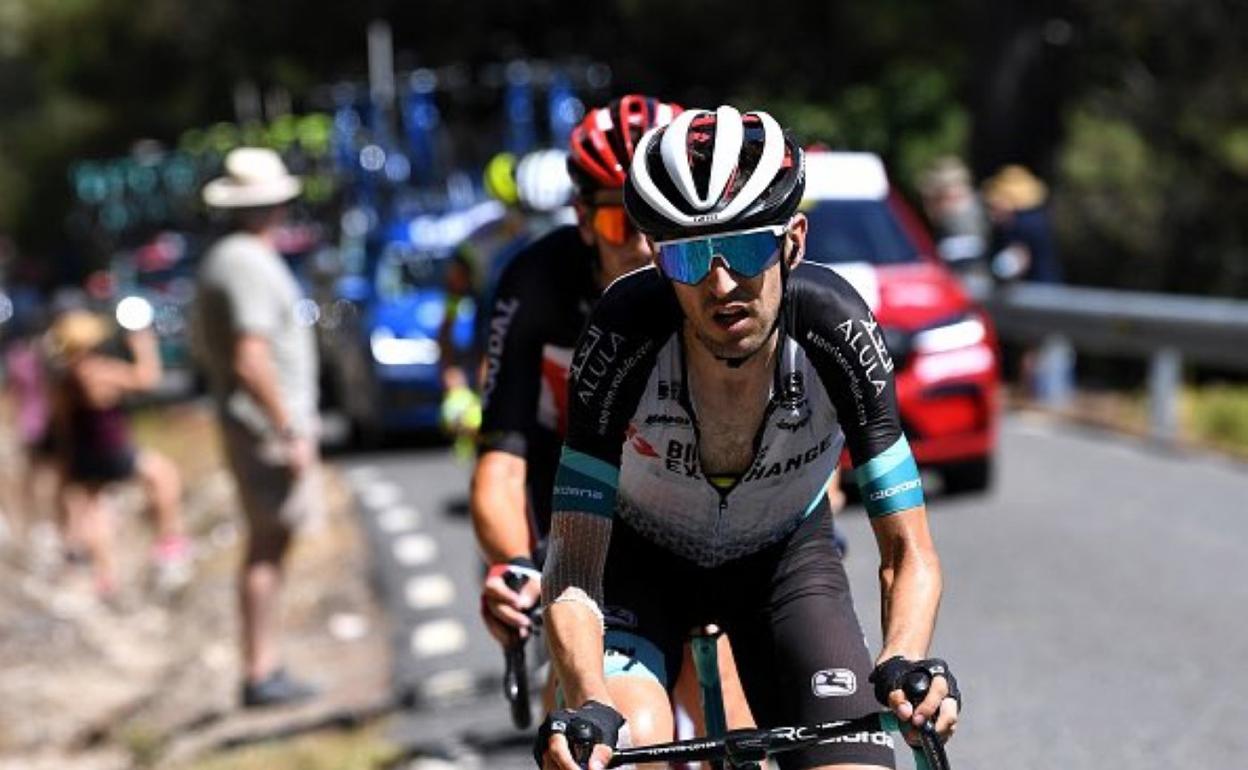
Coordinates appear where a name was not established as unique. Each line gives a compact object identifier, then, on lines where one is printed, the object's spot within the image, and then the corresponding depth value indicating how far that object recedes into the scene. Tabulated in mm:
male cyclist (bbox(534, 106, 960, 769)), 8883
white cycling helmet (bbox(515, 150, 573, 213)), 19672
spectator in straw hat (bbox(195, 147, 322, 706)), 19312
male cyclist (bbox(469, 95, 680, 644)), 11680
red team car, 26594
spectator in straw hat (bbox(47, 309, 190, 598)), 29312
